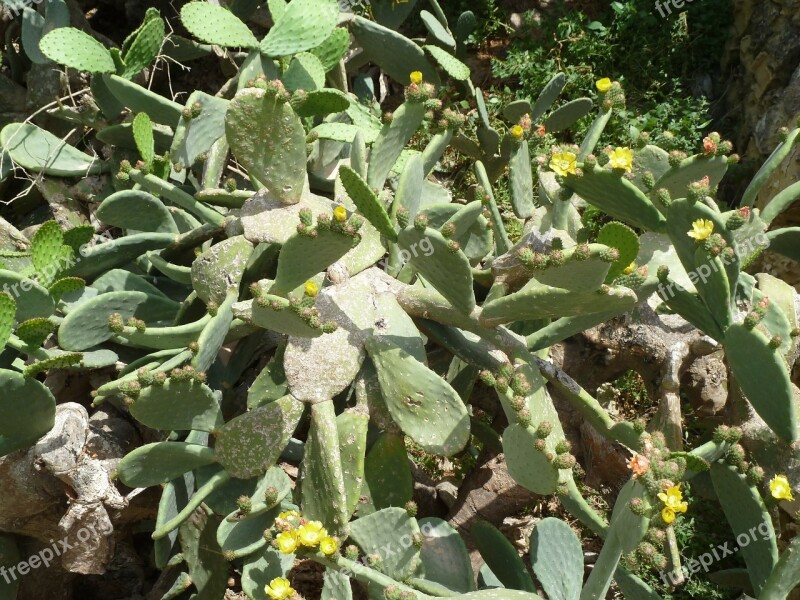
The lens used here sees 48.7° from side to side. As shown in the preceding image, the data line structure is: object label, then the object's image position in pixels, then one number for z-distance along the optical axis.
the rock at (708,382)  2.91
